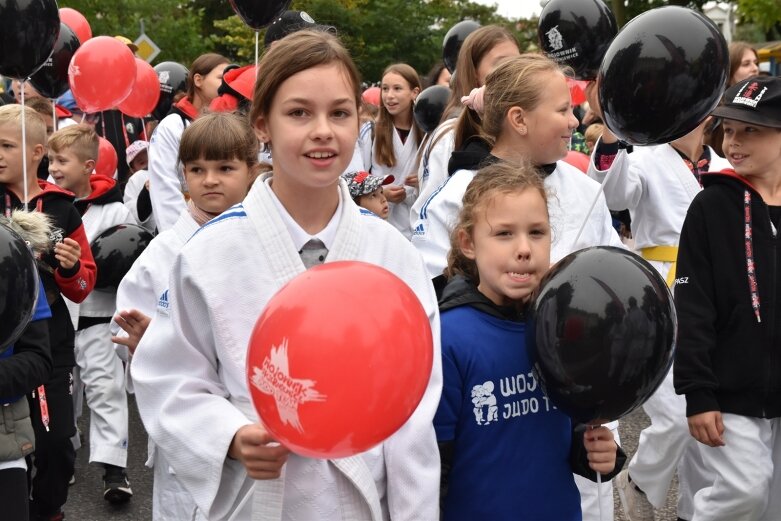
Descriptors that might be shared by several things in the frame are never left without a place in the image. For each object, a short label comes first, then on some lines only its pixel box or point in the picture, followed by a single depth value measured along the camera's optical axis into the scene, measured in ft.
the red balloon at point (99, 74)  23.89
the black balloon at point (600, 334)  8.18
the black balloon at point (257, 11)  18.10
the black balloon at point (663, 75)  9.77
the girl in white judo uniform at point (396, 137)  25.04
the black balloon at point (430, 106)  23.86
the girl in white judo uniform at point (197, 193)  12.81
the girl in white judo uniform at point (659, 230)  14.73
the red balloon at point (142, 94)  28.66
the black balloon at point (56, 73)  24.53
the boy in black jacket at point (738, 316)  12.62
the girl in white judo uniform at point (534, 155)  11.72
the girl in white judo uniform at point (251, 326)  7.84
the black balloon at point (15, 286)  9.08
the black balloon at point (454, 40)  27.25
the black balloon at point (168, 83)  34.27
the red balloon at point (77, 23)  33.22
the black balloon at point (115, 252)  18.08
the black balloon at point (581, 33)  17.67
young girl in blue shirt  8.99
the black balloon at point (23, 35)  15.57
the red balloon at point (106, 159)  23.73
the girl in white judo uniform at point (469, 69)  15.25
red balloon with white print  6.23
